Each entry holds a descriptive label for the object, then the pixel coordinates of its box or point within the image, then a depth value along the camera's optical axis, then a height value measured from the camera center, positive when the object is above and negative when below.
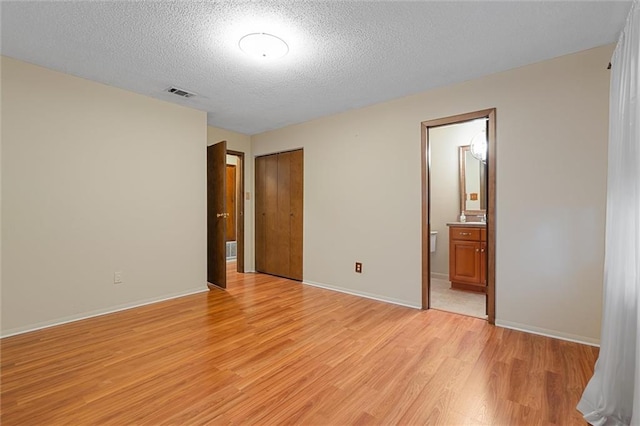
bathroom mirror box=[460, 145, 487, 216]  4.45 +0.36
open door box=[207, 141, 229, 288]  4.14 -0.12
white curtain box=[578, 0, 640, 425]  1.47 -0.35
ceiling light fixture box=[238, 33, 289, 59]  2.20 +1.27
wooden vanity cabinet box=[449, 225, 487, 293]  3.92 -0.70
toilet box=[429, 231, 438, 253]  4.75 -0.54
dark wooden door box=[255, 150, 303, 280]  4.66 -0.11
